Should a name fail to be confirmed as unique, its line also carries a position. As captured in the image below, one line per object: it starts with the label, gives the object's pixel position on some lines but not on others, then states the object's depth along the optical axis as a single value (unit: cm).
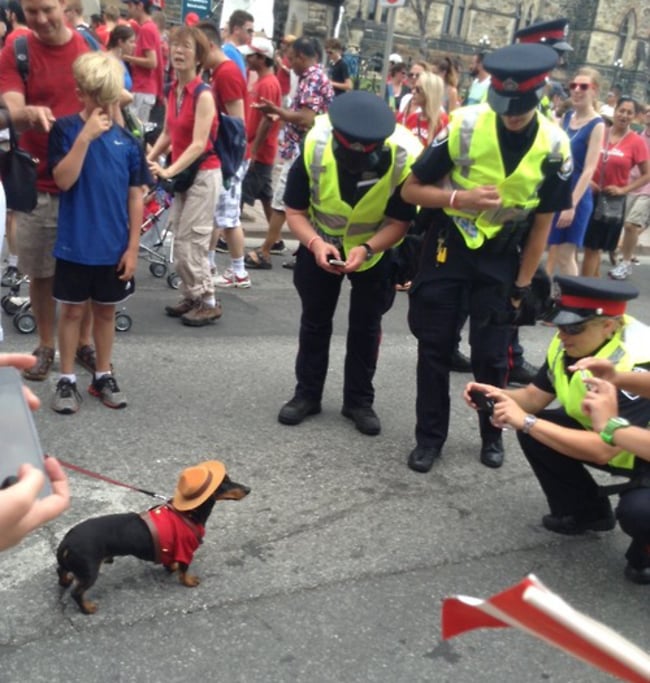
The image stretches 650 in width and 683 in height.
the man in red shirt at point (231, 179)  640
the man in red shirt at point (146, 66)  1086
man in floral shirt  813
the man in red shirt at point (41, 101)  456
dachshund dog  296
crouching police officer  346
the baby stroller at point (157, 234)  709
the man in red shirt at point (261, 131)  838
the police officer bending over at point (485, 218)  399
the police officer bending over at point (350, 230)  422
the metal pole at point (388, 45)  983
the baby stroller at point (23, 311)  568
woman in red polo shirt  583
